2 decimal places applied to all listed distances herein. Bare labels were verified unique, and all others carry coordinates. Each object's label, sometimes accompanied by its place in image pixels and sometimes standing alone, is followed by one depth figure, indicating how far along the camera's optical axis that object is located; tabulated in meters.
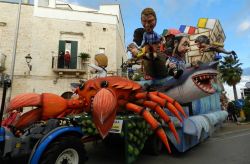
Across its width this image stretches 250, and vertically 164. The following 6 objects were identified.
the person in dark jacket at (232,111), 18.83
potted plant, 17.67
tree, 26.08
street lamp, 15.73
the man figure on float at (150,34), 5.89
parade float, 4.25
